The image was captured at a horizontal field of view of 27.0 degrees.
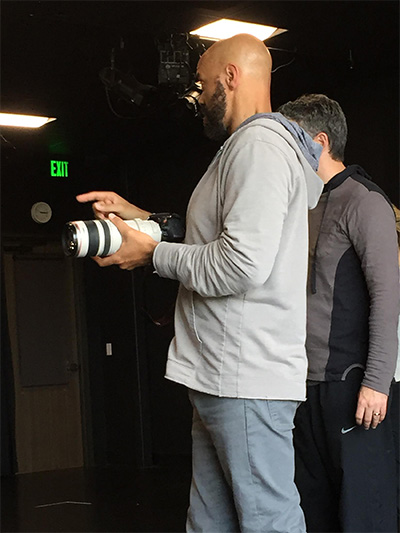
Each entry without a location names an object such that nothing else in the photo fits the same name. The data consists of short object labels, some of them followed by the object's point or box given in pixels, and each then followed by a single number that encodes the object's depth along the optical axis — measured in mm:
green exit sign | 7117
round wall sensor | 7141
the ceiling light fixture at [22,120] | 5680
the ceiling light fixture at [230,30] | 4238
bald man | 1635
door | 7180
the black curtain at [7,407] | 6832
